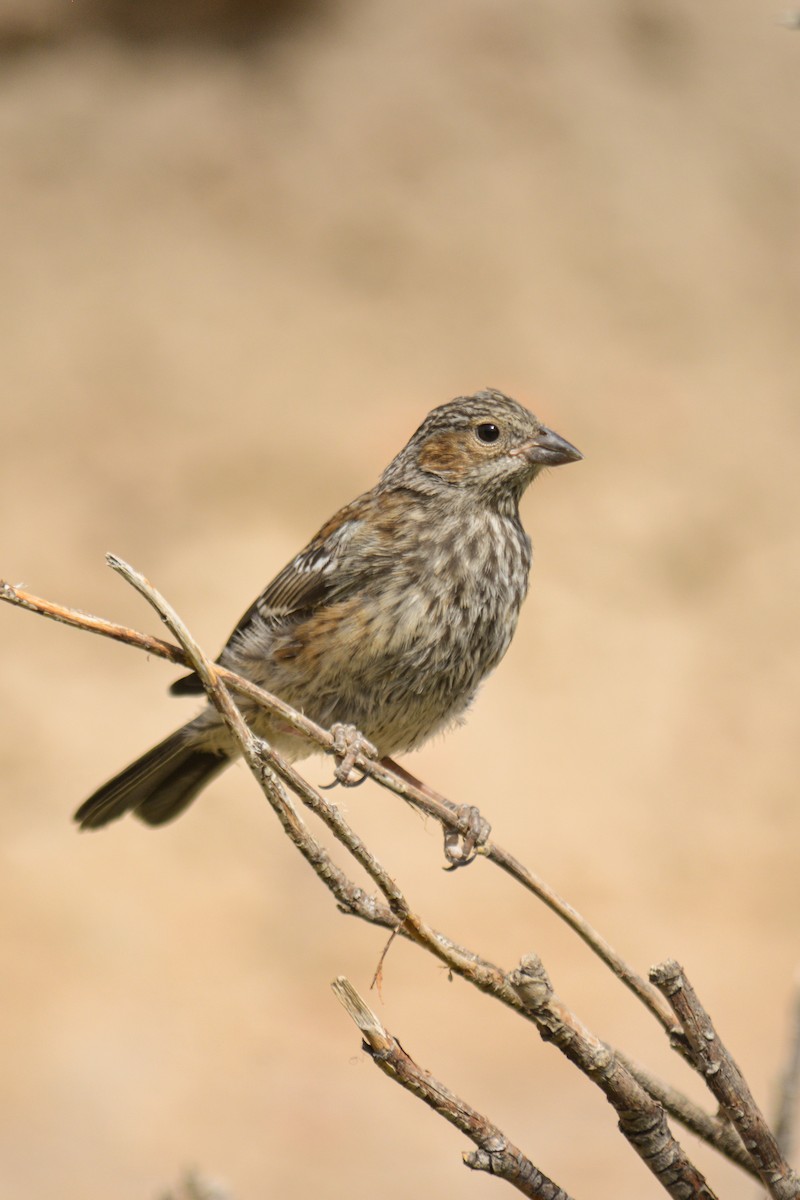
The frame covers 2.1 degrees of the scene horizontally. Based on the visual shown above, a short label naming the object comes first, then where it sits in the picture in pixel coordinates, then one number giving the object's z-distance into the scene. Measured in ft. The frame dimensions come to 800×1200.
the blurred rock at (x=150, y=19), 16.18
